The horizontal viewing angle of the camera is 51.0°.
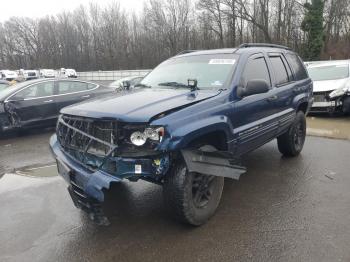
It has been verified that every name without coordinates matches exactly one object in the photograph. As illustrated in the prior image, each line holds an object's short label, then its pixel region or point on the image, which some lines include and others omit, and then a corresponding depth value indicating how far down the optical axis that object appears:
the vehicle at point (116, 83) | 12.84
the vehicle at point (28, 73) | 49.76
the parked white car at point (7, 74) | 45.69
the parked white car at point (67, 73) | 51.38
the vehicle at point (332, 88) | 10.12
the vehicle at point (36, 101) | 8.91
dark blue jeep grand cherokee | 3.43
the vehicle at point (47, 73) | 52.38
